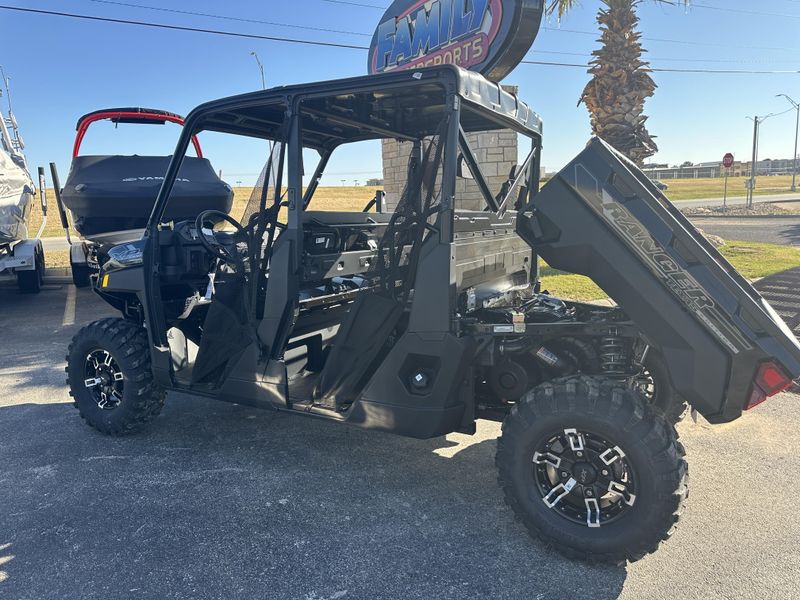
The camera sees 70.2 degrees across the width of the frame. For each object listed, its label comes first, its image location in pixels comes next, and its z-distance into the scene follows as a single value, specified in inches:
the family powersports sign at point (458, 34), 357.7
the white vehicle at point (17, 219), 365.1
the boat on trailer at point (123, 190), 348.2
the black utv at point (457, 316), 102.1
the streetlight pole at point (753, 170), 1086.2
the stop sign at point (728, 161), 990.0
